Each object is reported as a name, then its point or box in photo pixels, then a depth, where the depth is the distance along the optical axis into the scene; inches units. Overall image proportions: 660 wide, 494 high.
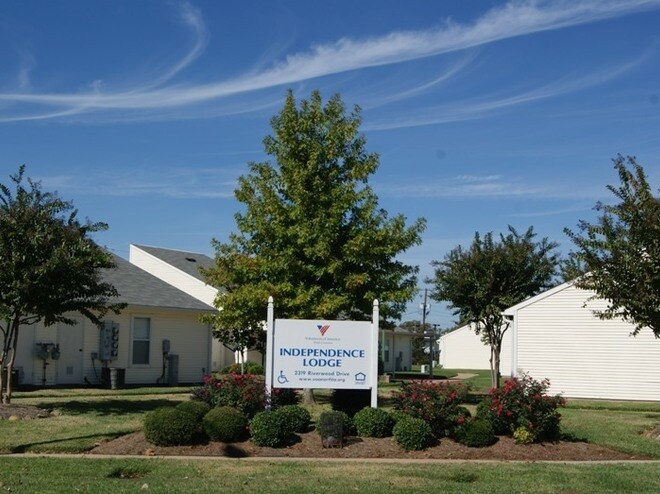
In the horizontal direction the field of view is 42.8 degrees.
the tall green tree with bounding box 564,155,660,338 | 631.2
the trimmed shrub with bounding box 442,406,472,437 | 554.9
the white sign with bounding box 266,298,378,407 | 613.3
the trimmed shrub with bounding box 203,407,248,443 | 534.3
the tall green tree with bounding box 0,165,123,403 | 681.0
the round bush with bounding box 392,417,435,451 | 532.1
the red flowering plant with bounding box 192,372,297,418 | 583.8
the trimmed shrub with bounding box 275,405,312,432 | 558.3
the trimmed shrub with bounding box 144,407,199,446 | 516.4
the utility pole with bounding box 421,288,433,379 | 3125.0
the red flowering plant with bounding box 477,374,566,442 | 557.9
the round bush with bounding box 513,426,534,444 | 553.0
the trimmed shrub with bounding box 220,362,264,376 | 1454.2
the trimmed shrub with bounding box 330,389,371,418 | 633.0
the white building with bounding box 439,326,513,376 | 2839.6
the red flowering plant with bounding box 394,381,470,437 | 556.1
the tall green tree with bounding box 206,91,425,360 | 815.7
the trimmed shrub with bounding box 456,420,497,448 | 545.0
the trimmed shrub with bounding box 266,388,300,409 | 599.4
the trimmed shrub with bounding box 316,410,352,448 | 537.9
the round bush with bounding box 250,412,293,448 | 534.0
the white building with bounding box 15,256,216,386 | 1039.6
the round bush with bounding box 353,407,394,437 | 564.1
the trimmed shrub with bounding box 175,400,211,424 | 542.0
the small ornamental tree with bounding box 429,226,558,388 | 1141.7
